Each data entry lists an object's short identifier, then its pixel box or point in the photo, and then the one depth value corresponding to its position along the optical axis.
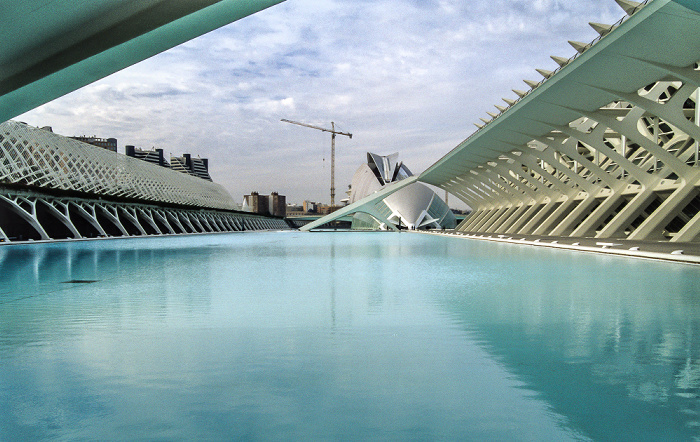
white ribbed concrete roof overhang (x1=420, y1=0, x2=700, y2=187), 11.82
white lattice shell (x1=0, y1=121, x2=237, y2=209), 31.84
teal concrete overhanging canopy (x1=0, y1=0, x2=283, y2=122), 4.13
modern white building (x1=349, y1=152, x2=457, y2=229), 58.66
